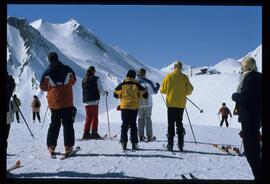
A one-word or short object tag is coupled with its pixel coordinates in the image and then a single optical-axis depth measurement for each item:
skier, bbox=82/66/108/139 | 10.31
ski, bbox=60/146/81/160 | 8.04
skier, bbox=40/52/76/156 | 7.94
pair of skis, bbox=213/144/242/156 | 9.05
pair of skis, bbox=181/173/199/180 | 6.35
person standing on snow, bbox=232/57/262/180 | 6.46
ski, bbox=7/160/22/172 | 6.99
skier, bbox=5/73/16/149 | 6.73
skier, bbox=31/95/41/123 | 20.58
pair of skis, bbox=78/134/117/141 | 10.66
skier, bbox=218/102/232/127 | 21.25
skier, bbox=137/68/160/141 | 9.77
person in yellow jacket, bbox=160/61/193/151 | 8.71
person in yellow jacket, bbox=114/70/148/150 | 8.80
